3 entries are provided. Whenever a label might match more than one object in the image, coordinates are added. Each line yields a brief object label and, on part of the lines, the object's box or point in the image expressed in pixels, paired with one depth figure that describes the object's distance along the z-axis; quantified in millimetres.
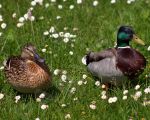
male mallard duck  13586
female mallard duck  13186
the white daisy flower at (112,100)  12443
